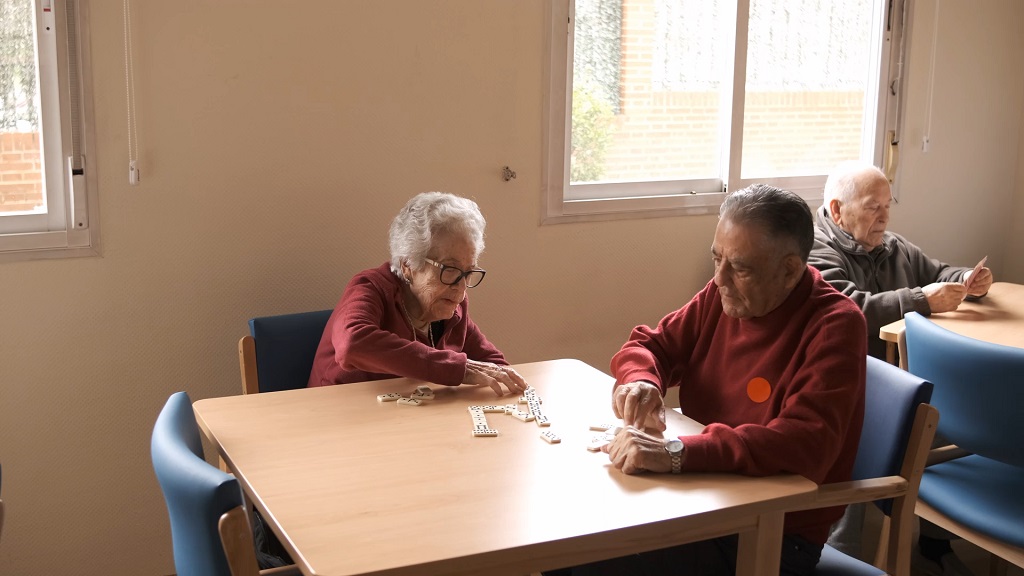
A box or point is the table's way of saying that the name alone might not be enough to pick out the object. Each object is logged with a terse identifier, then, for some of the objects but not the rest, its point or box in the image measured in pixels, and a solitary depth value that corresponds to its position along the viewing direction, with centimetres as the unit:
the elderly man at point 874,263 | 358
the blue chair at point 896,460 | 215
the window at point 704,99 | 372
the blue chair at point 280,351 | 280
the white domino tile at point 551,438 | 211
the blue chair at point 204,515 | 153
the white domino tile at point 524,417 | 226
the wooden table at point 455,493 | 160
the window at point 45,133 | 280
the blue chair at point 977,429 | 239
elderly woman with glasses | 249
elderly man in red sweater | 194
